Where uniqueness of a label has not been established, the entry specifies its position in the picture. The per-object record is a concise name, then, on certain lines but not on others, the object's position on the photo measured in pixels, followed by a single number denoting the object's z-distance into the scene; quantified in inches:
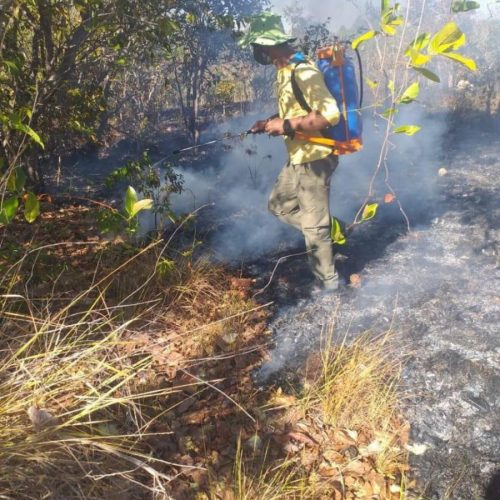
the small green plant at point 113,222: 95.8
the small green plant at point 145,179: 120.7
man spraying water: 107.2
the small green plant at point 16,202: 62.8
